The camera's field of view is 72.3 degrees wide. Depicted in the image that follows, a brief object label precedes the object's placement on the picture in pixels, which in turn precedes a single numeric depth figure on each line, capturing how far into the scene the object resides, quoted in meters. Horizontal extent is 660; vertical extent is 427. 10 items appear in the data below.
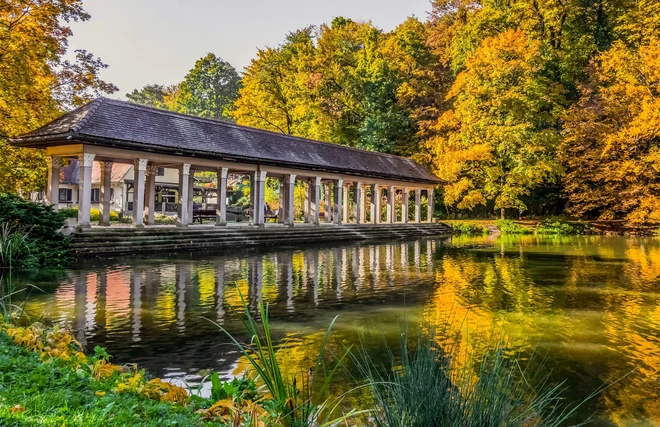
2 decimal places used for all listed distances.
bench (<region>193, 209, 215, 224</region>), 23.07
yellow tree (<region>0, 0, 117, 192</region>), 13.67
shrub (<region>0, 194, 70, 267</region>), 11.03
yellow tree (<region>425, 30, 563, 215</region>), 29.16
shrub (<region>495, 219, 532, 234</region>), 29.86
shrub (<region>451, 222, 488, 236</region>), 30.28
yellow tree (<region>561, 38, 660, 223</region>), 27.39
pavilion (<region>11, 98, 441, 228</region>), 15.14
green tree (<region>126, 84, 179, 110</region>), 68.94
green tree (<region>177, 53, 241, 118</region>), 53.56
